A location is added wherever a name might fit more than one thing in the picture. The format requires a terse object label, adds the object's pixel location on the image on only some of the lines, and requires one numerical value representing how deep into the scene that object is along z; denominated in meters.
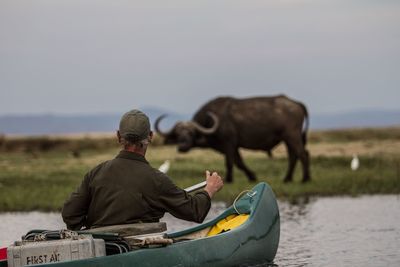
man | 11.43
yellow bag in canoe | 13.62
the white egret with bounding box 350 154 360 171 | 31.72
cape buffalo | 29.38
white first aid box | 10.77
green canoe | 11.29
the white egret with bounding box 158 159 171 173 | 28.33
